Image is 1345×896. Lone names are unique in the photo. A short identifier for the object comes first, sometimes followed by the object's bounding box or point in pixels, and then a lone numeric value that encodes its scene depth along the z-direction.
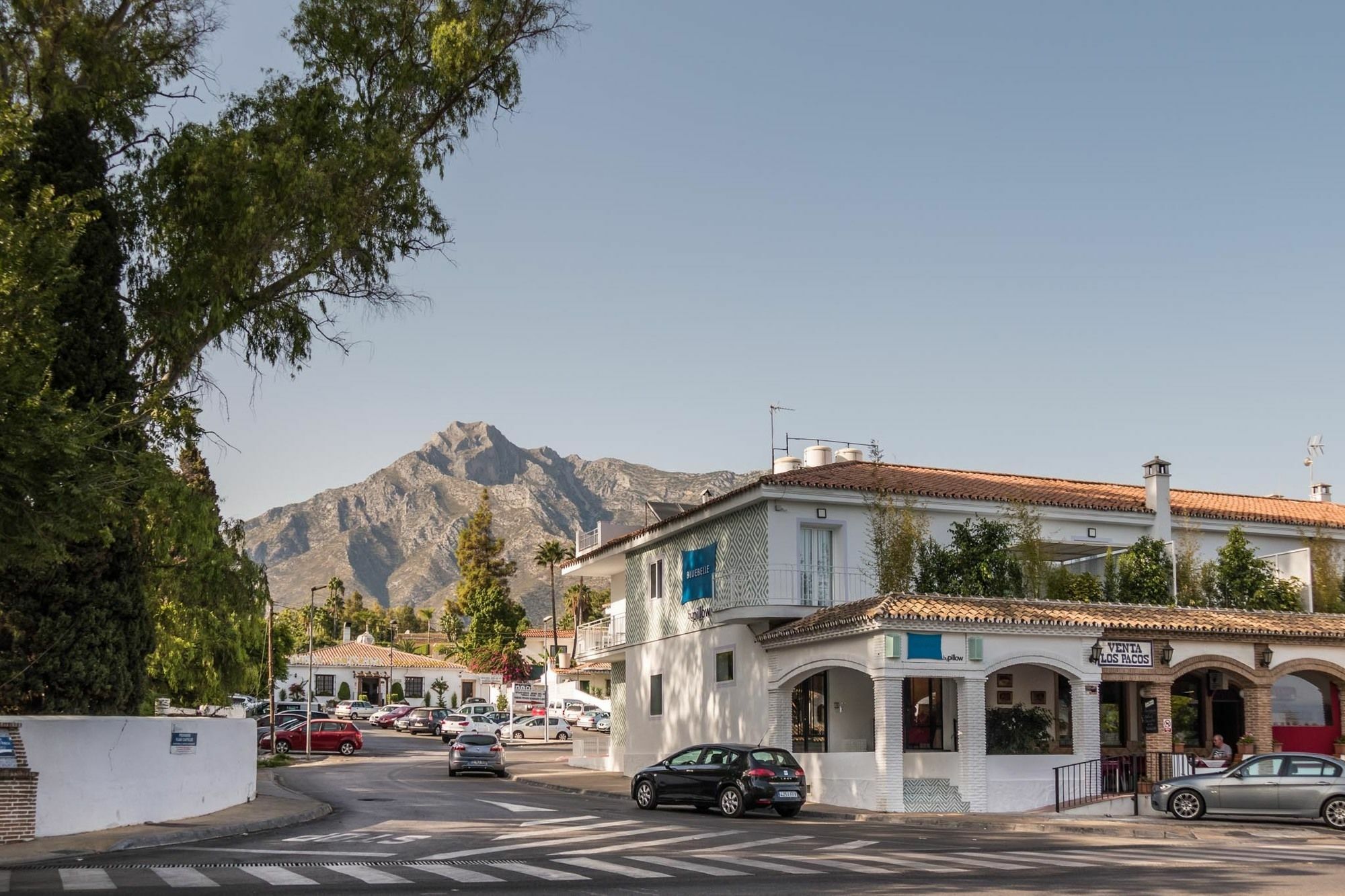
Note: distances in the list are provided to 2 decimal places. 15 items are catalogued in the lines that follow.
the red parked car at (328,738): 55.38
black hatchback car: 26.12
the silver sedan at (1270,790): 24.16
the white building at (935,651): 28.56
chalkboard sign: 28.28
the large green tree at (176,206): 21.34
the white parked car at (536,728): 71.56
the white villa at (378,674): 102.94
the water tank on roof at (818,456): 42.09
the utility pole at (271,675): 50.16
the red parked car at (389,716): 78.81
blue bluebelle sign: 36.81
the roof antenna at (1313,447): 47.50
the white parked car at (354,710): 85.00
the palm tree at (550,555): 104.75
